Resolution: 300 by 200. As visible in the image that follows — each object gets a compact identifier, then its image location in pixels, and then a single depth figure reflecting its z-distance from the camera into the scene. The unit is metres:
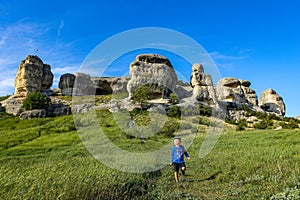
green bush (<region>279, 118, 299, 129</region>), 32.80
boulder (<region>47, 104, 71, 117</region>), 40.86
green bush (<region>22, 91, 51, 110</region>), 40.75
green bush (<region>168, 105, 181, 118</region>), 35.85
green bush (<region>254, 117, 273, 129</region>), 34.08
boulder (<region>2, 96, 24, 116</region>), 42.72
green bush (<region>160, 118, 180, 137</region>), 26.54
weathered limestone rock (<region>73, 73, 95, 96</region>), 60.55
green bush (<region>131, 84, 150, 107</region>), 37.78
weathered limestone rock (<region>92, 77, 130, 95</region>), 66.10
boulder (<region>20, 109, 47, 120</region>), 37.98
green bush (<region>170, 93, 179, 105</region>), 40.61
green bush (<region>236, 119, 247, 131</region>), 31.51
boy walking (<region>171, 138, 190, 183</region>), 8.21
